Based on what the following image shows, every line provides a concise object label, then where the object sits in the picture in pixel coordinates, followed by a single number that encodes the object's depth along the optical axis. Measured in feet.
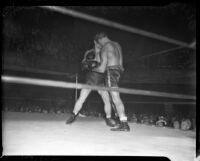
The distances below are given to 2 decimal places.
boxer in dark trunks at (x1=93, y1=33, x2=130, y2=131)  16.96
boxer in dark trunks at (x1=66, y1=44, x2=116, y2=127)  16.93
